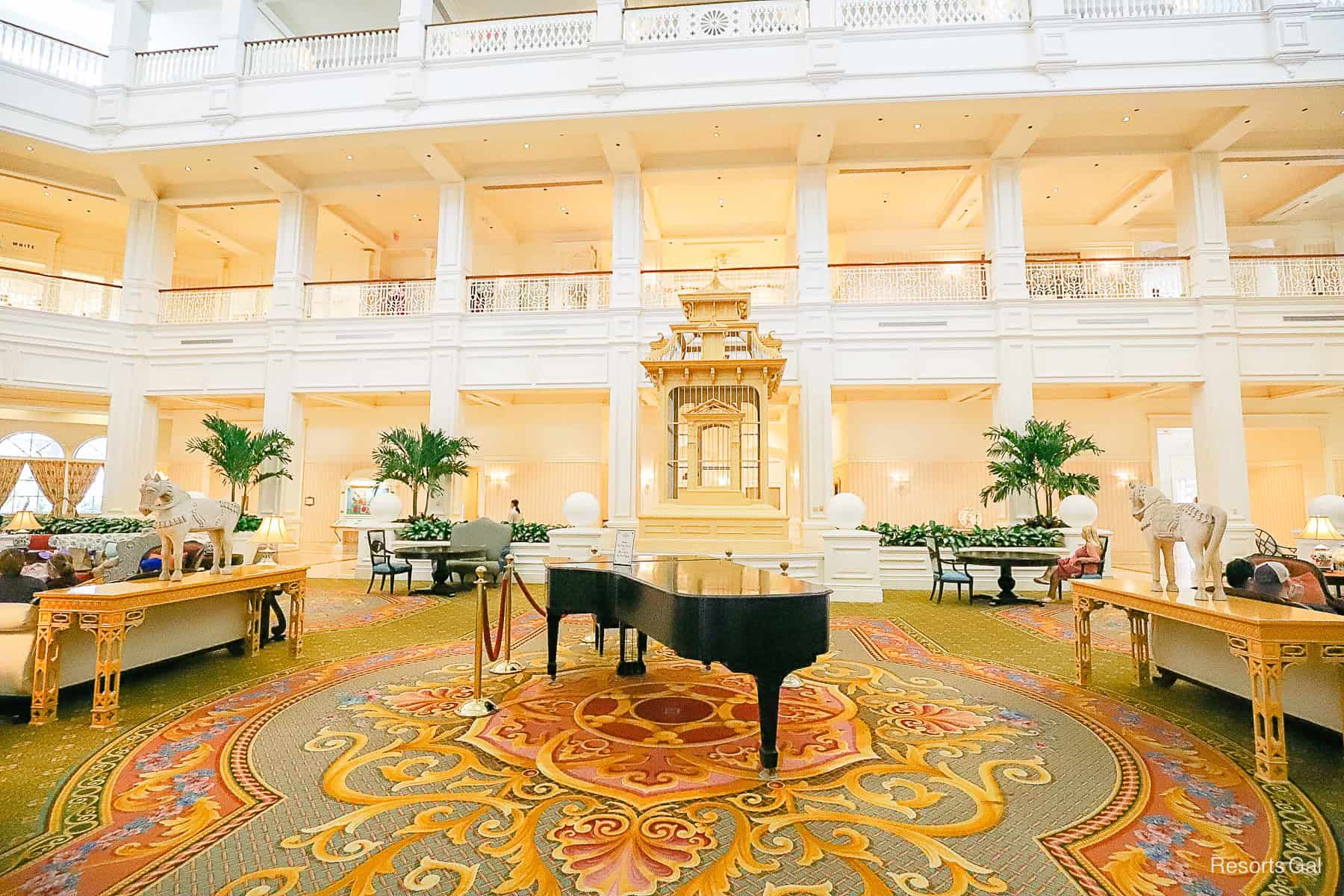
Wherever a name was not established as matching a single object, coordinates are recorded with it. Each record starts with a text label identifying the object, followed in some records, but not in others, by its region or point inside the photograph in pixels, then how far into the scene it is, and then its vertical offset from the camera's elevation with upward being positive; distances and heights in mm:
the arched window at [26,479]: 14502 +339
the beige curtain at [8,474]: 14312 +456
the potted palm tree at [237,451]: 10258 +738
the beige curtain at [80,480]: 15180 +346
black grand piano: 2674 -565
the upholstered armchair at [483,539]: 8336 -575
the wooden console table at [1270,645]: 2645 -621
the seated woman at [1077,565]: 7219 -764
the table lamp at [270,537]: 5452 -367
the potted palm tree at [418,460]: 9961 +580
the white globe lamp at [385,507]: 9781 -173
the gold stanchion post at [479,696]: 3396 -1138
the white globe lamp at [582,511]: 8820 -192
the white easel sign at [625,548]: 4062 -336
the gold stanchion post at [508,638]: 3971 -933
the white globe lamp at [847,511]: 8391 -174
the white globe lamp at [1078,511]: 9008 -164
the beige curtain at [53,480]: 14742 +335
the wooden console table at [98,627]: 3221 -696
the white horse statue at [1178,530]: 3359 -165
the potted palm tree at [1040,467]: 9227 +498
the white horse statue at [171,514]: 3826 -124
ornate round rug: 1930 -1170
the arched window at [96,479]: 15405 +450
